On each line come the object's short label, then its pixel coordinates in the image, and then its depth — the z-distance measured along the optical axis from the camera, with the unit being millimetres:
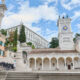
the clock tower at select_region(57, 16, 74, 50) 43712
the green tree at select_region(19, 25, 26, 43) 73262
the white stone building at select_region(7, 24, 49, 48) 94994
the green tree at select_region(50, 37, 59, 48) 75712
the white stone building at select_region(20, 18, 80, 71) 36219
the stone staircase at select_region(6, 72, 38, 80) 6462
